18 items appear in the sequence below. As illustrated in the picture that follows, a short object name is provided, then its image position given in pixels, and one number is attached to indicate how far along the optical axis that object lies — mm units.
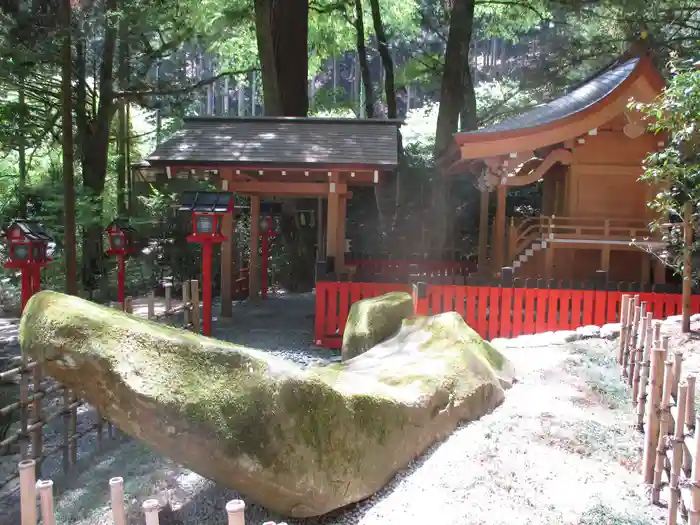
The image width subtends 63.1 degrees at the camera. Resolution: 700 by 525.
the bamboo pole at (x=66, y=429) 5621
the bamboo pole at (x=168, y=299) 7915
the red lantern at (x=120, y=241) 11266
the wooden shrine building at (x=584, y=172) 11055
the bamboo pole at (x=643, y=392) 4723
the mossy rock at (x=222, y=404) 3145
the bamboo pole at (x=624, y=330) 6266
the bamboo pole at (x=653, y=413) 3793
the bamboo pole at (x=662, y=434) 3609
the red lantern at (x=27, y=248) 8430
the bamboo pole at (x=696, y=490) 2809
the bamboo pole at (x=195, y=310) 8141
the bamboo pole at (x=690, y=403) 3193
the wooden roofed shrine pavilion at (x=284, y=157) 10336
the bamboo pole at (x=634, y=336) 5781
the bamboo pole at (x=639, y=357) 5203
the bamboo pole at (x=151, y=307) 7219
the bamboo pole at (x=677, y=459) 3188
